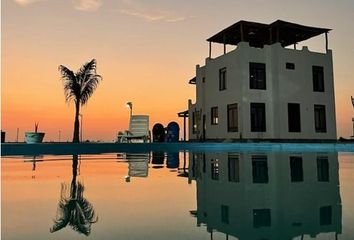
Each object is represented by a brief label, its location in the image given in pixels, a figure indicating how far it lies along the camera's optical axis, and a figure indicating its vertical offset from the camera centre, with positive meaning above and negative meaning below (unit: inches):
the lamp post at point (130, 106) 890.1 +109.2
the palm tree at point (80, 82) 768.9 +150.9
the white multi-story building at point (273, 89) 740.6 +133.7
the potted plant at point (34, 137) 625.9 +18.2
